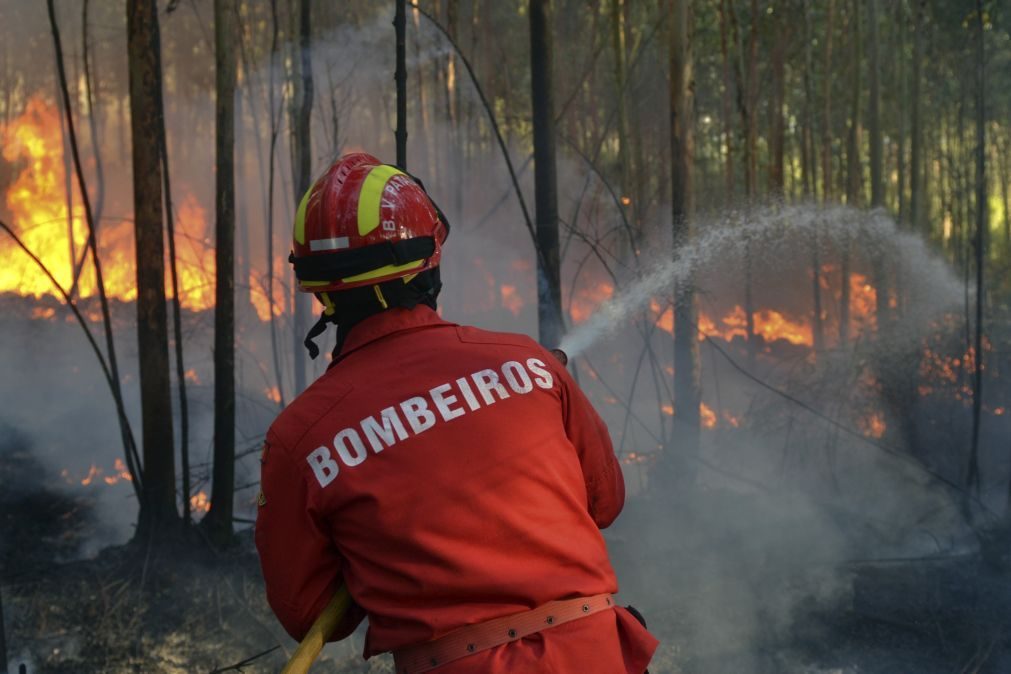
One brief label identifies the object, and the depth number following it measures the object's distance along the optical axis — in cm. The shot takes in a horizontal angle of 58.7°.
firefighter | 175
